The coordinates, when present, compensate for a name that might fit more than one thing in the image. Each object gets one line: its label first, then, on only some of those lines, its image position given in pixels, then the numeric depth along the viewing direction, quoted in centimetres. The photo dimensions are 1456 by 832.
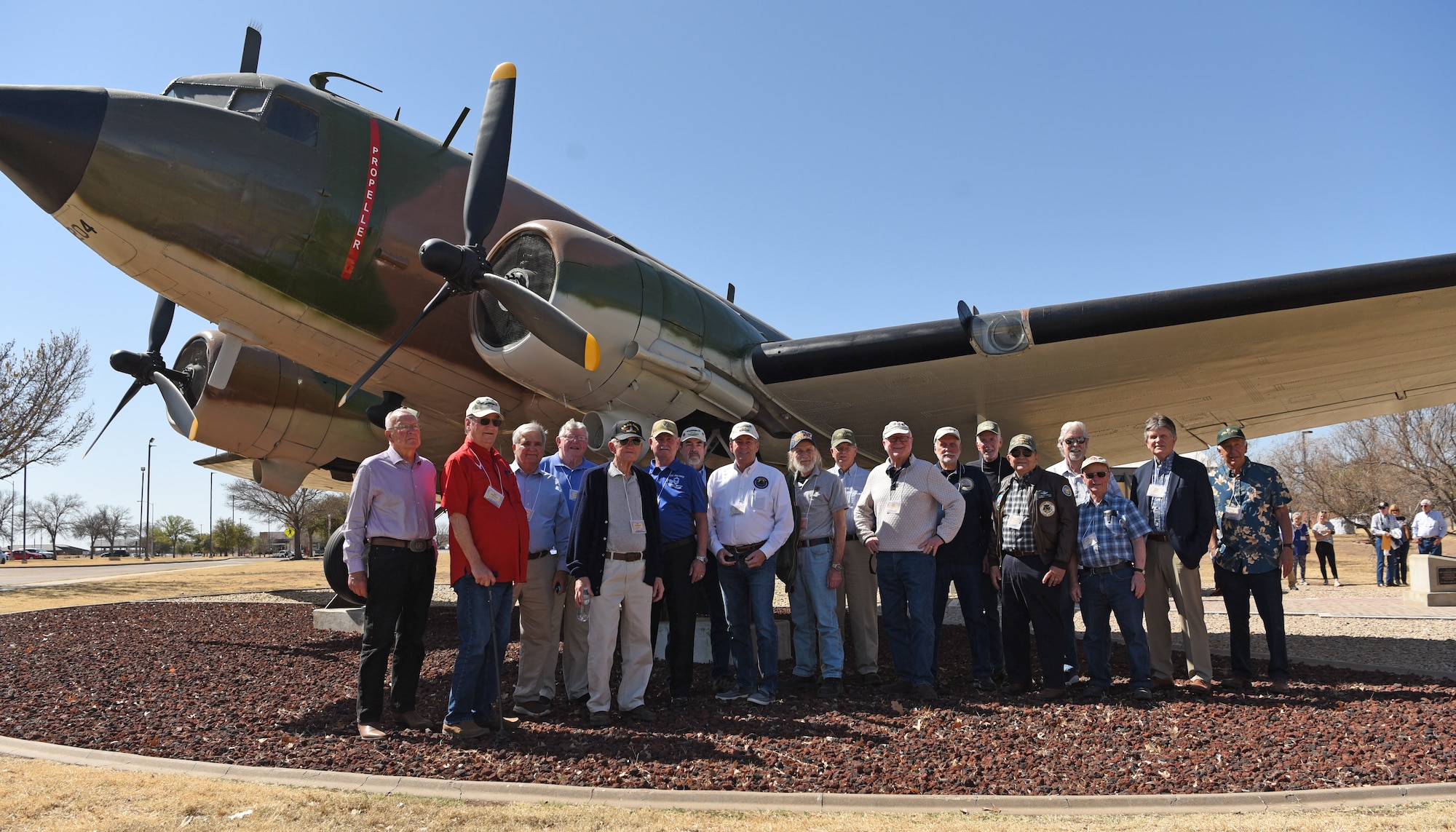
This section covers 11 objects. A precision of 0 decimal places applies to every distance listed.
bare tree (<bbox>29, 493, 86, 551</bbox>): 10125
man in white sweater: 580
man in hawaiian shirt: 583
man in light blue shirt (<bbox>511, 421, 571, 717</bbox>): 545
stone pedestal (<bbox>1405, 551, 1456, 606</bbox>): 1230
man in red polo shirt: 476
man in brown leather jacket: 568
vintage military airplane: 712
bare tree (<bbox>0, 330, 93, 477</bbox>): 2275
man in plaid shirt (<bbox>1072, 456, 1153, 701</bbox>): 563
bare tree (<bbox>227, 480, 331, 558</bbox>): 6419
